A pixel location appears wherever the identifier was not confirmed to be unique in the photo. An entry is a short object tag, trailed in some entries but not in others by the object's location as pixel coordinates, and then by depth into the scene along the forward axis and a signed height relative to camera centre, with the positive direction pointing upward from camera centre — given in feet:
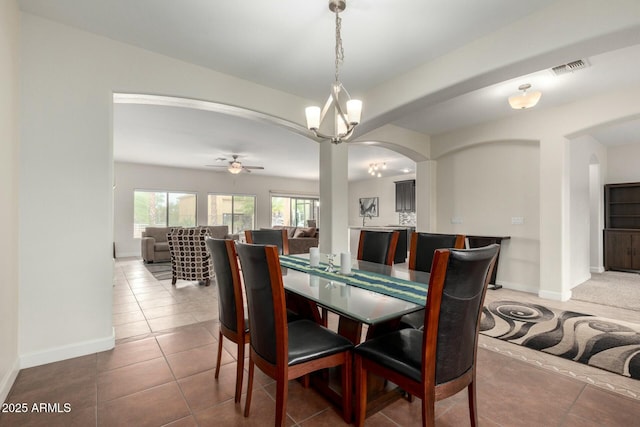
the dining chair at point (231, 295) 5.73 -1.64
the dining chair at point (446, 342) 3.90 -1.81
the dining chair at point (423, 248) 6.72 -0.90
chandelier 6.81 +2.69
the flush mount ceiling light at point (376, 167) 26.00 +4.47
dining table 4.72 -1.47
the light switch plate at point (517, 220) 14.52 -0.19
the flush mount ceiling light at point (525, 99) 10.28 +4.19
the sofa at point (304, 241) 22.92 -2.03
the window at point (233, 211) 31.32 +0.46
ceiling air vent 9.10 +4.81
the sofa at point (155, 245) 22.70 -2.35
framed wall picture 35.22 +1.19
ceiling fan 22.49 +3.84
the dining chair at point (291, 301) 7.23 -2.18
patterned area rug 7.63 -3.71
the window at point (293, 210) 35.94 +0.69
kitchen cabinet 30.56 +2.18
